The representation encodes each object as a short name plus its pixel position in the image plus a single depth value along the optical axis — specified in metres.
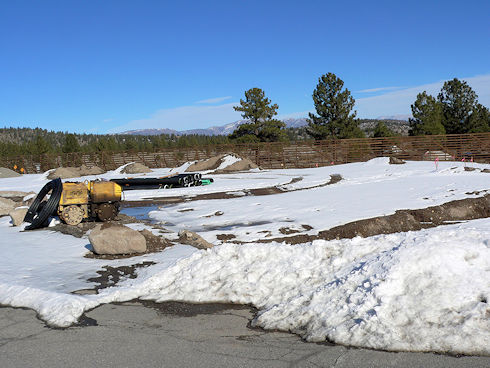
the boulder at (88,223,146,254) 8.77
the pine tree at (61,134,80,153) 92.69
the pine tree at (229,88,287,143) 55.12
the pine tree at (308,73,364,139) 50.44
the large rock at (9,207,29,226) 12.83
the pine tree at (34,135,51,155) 95.32
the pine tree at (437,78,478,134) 51.41
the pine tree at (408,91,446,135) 48.30
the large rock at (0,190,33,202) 22.28
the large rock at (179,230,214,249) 9.62
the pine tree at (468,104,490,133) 50.38
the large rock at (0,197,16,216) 15.79
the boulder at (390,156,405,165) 27.49
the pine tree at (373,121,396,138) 51.93
